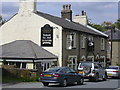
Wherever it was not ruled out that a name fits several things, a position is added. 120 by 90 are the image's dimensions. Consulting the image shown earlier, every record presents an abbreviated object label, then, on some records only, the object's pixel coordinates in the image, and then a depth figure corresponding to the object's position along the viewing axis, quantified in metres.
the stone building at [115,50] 54.56
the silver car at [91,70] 26.86
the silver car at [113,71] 33.19
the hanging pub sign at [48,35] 32.91
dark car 20.86
